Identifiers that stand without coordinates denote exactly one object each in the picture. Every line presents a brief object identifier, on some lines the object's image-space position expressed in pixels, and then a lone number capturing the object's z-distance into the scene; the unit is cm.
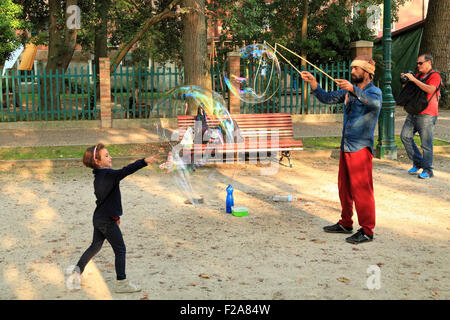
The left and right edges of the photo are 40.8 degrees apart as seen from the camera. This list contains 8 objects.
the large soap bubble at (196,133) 994
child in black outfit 530
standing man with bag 1037
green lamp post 1265
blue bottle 821
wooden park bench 1159
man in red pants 684
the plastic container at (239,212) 808
